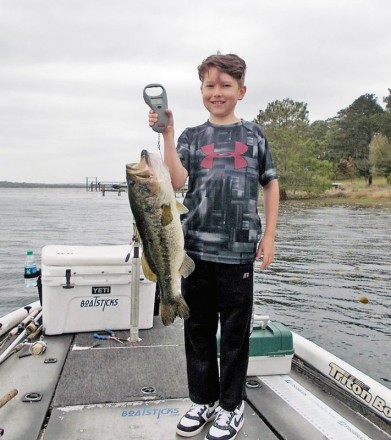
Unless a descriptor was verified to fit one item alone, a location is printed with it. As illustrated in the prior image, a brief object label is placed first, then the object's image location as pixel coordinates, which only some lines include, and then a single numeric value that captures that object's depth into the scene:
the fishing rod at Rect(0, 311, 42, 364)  4.22
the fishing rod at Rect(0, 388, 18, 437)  3.08
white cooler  4.73
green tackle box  3.87
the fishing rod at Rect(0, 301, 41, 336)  5.05
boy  2.87
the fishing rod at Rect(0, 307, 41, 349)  4.84
